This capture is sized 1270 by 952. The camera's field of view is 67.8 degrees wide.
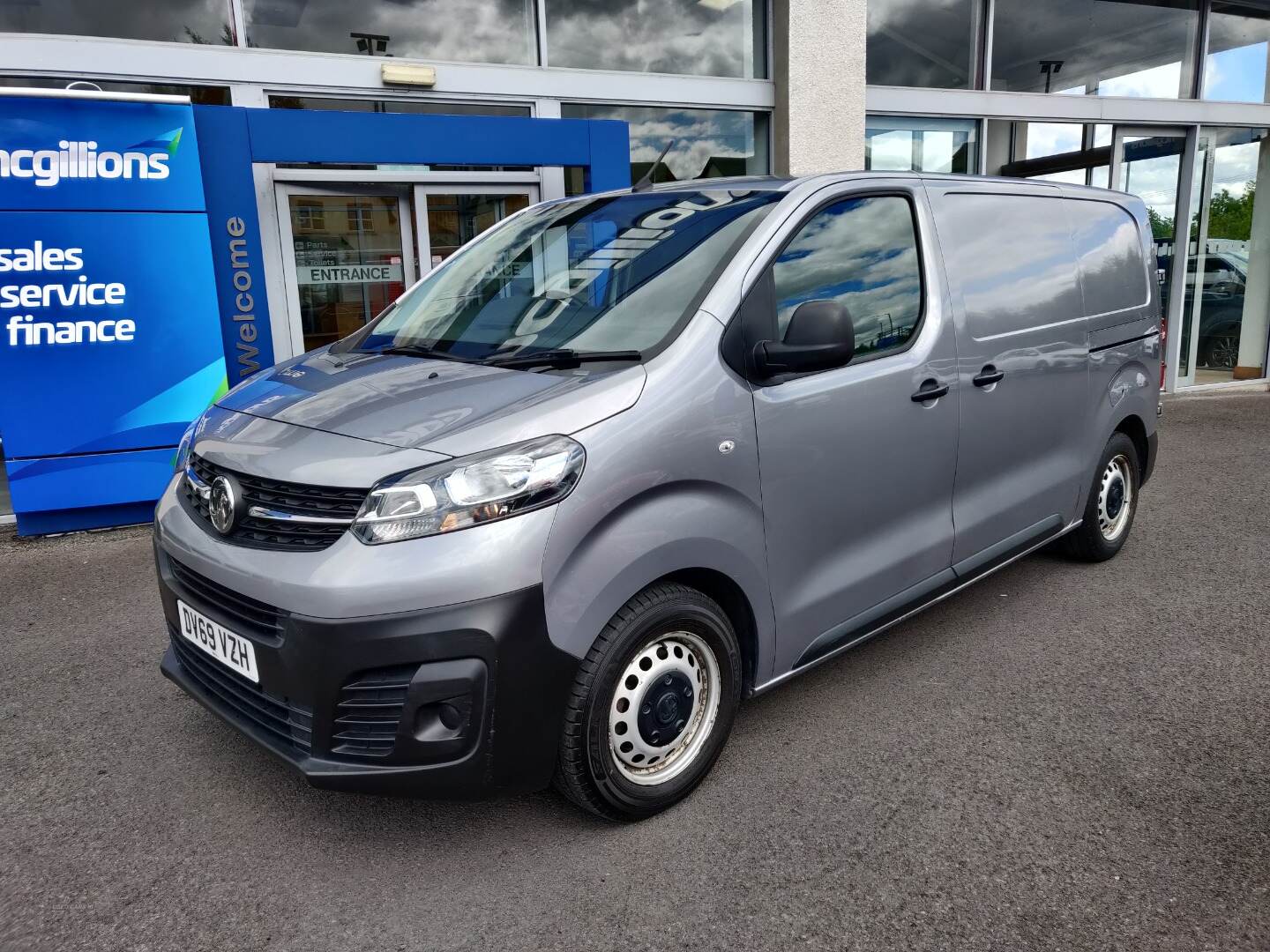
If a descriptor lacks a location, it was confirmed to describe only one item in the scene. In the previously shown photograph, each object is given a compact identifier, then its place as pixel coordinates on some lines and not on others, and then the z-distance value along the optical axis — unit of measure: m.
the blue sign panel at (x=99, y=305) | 5.48
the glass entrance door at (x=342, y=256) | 7.09
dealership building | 6.41
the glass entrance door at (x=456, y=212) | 7.34
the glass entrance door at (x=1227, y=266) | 10.54
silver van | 2.25
